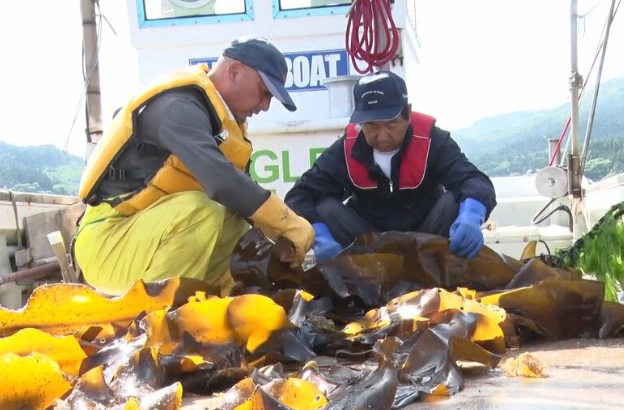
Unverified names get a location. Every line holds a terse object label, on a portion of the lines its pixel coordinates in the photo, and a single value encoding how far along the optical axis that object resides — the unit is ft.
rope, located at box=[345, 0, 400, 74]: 12.11
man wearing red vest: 9.52
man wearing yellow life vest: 7.74
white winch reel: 15.21
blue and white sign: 14.98
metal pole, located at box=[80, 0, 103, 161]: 19.56
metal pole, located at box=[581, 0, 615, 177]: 14.93
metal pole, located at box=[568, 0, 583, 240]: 14.70
